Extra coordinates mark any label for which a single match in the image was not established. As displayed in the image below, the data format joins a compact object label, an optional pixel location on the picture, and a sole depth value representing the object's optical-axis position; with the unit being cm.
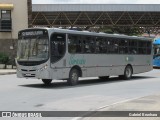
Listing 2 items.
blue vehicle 4370
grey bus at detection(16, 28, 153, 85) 2031
